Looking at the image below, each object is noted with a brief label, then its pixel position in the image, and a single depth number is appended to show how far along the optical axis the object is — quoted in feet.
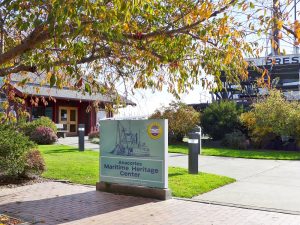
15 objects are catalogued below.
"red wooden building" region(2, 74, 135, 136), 100.67
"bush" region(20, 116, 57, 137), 78.85
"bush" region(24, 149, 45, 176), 36.27
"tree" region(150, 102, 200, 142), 83.10
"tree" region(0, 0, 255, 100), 17.71
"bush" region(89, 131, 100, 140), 88.53
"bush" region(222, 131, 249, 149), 74.08
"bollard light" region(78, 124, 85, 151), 64.03
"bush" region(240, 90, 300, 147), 71.05
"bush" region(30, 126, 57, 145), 76.54
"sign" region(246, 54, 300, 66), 131.63
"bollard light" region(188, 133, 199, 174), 39.93
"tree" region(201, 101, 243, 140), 81.76
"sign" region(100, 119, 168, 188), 30.09
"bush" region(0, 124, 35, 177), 34.14
